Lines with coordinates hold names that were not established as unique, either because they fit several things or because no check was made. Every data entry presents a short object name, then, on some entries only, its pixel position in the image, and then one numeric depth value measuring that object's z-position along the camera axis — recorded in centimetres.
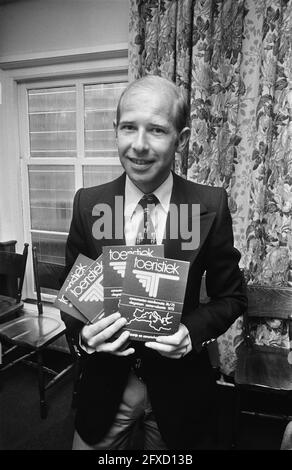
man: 75
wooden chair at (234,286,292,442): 166
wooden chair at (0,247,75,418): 204
